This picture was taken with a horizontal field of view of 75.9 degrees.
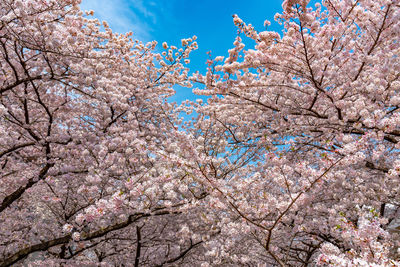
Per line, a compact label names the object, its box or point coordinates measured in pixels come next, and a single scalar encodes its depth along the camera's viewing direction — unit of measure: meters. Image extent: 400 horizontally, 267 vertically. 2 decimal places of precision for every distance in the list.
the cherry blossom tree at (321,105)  4.88
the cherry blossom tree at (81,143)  5.84
